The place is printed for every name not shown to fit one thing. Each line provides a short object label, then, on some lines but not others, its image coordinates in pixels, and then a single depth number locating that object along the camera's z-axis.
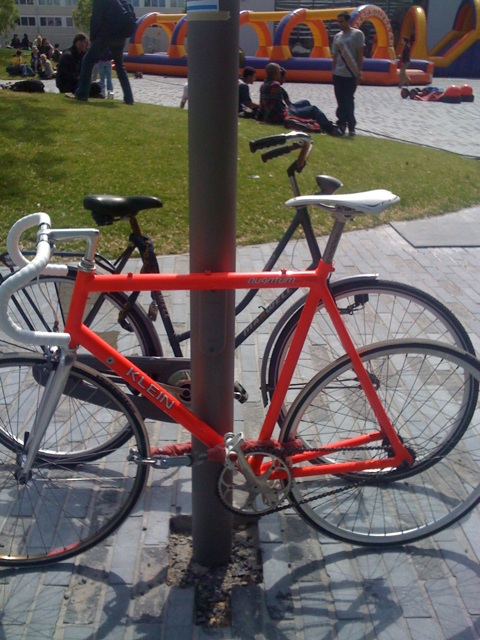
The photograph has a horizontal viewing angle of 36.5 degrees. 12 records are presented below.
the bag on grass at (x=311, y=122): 11.99
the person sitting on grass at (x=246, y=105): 12.83
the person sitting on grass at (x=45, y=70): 22.42
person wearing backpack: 11.53
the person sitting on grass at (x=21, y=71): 21.09
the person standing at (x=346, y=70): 12.38
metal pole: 2.18
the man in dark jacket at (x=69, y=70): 13.45
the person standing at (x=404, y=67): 23.92
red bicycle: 2.57
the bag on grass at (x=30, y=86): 13.04
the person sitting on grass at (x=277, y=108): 12.19
